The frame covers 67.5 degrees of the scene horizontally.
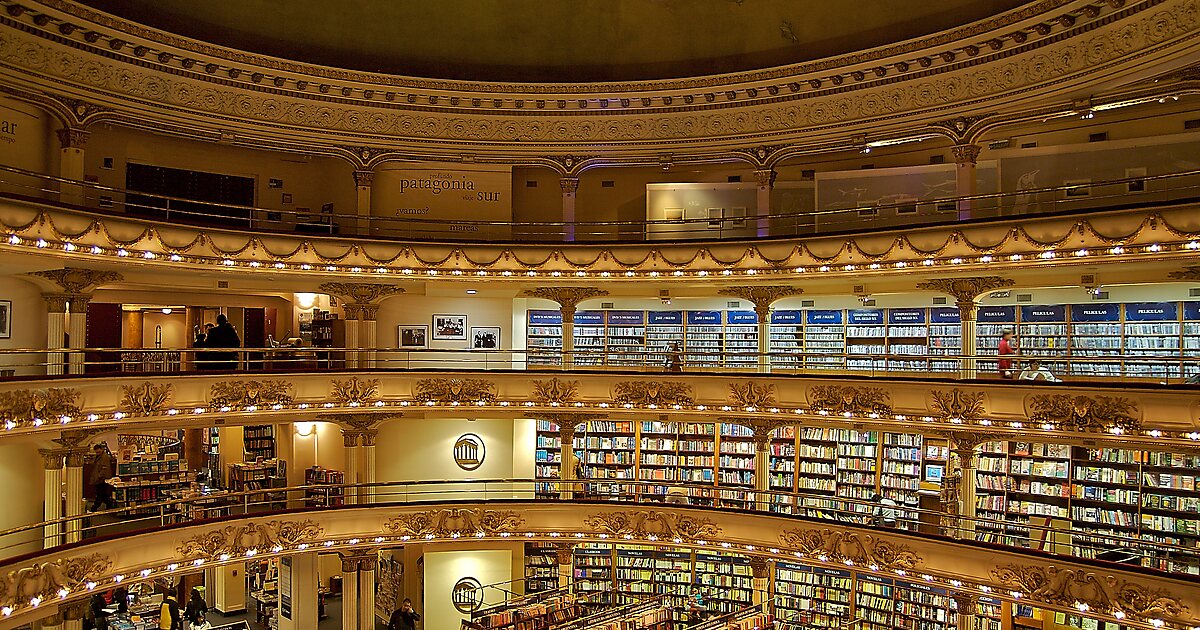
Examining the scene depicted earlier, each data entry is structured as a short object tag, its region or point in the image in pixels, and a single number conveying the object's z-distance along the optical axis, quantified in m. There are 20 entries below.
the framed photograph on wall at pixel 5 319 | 14.59
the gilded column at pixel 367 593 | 16.89
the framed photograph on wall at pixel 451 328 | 19.84
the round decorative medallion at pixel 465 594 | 17.98
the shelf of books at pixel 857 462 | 16.55
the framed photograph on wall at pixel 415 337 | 19.53
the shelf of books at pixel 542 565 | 18.23
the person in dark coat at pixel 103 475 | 16.30
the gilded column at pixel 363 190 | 18.95
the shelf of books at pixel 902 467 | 16.16
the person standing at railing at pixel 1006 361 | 14.30
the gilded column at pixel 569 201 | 19.38
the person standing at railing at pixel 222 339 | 16.05
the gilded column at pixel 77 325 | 14.81
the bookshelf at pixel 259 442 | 20.03
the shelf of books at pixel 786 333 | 19.08
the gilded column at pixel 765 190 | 18.36
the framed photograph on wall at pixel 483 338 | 19.89
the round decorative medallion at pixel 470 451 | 19.47
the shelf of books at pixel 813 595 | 15.99
